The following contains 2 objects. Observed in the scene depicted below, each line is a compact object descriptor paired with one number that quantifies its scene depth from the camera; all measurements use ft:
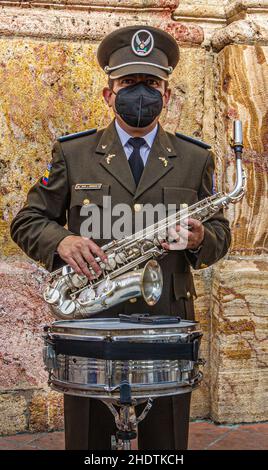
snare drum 7.94
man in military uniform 9.43
